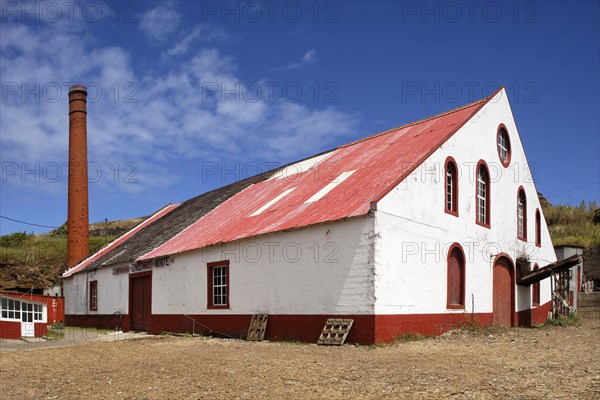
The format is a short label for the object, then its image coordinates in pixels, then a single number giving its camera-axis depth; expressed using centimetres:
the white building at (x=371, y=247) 1473
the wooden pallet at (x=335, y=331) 1427
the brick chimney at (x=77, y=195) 3497
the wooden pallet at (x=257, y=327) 1684
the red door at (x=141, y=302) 2327
